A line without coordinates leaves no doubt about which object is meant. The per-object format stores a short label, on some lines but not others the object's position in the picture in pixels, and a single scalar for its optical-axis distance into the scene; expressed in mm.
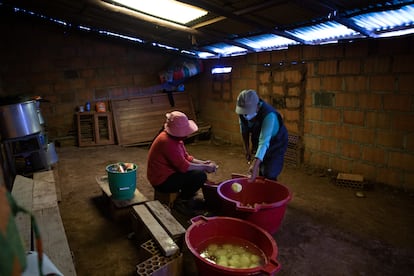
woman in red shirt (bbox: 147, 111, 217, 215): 2682
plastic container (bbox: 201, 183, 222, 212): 2943
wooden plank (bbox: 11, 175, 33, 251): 1855
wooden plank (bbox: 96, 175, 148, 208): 2764
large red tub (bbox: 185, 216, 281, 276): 1700
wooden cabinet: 5824
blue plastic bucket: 2771
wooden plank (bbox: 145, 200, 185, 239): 2079
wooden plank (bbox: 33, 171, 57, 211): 2414
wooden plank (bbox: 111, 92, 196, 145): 5980
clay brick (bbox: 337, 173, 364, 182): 3562
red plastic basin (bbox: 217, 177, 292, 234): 2254
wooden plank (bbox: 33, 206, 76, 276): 1701
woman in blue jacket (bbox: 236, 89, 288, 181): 2562
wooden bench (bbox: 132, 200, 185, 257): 1945
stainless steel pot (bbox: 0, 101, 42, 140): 3277
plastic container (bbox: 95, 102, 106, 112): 5965
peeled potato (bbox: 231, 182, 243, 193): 2629
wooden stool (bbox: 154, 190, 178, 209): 2904
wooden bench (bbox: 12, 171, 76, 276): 1755
